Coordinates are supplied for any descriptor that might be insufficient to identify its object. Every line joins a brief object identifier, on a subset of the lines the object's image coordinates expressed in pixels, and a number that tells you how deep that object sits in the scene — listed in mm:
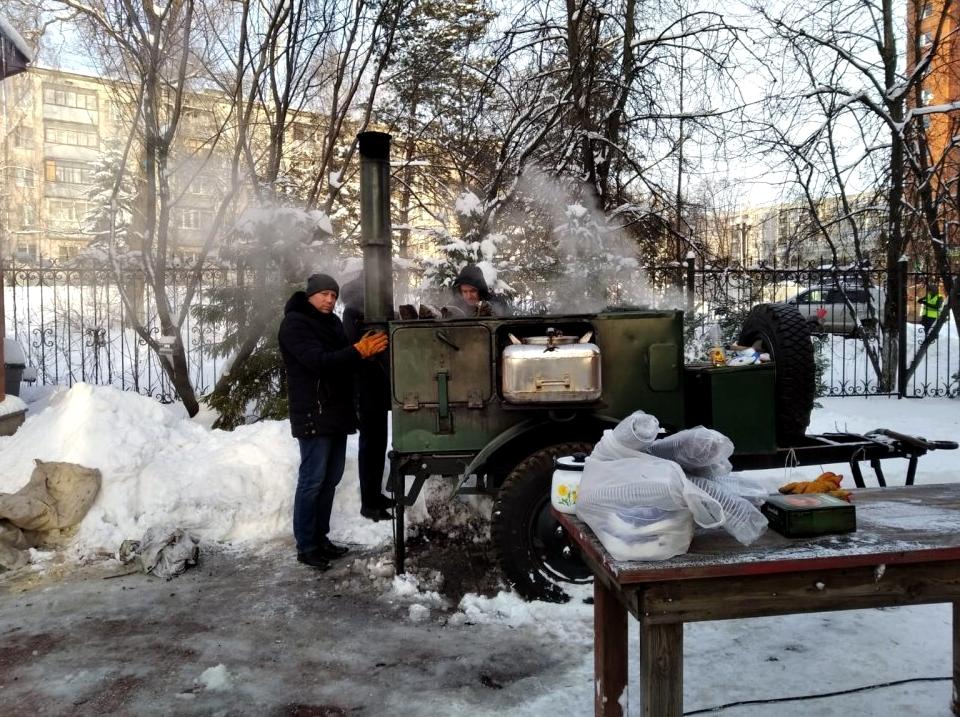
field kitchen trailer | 3852
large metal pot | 3703
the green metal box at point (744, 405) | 3963
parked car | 10477
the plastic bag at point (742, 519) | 2016
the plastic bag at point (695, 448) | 2184
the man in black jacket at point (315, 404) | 4539
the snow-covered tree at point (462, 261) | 7594
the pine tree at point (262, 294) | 7566
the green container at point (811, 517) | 2143
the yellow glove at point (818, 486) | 2553
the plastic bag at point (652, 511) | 1930
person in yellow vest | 10930
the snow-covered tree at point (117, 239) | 8109
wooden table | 1965
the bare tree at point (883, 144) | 10055
